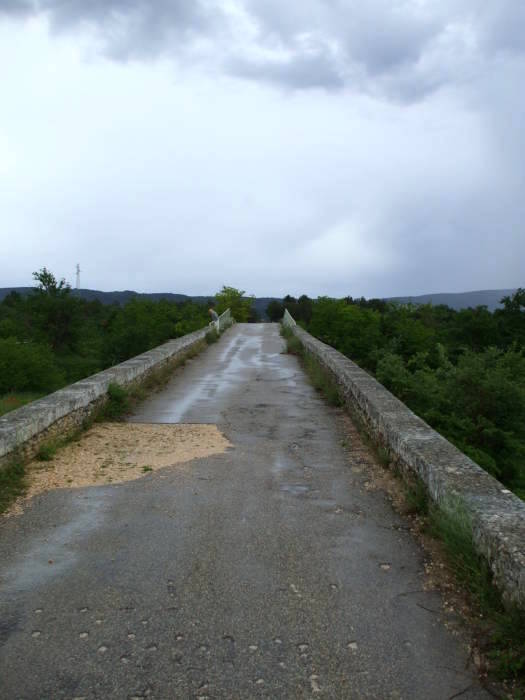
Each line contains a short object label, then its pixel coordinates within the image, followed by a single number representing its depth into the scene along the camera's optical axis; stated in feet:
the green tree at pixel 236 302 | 184.14
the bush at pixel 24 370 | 92.95
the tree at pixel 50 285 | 160.45
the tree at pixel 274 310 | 323.47
